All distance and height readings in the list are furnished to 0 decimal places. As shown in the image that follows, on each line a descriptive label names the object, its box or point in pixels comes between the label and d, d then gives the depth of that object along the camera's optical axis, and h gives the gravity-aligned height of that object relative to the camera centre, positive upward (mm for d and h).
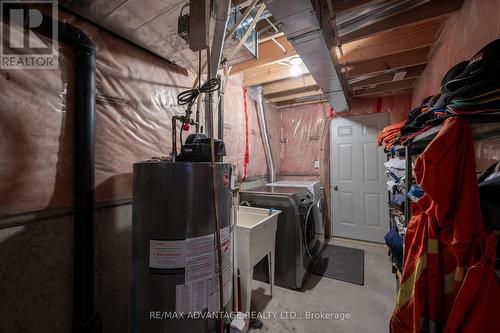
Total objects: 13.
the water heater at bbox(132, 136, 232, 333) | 896 -336
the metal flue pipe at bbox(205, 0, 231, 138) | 1069 +728
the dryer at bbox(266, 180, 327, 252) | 2662 -511
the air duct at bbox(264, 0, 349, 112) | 1116 +852
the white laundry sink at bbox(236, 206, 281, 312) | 1554 -596
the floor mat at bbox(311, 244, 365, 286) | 2381 -1213
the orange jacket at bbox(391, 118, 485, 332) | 714 -209
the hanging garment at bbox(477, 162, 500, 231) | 691 -112
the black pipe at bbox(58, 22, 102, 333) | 1064 -76
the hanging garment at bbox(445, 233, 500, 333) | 650 -418
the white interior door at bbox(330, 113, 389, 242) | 3357 -186
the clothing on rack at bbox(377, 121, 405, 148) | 2053 +325
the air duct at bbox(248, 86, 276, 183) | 3032 +637
